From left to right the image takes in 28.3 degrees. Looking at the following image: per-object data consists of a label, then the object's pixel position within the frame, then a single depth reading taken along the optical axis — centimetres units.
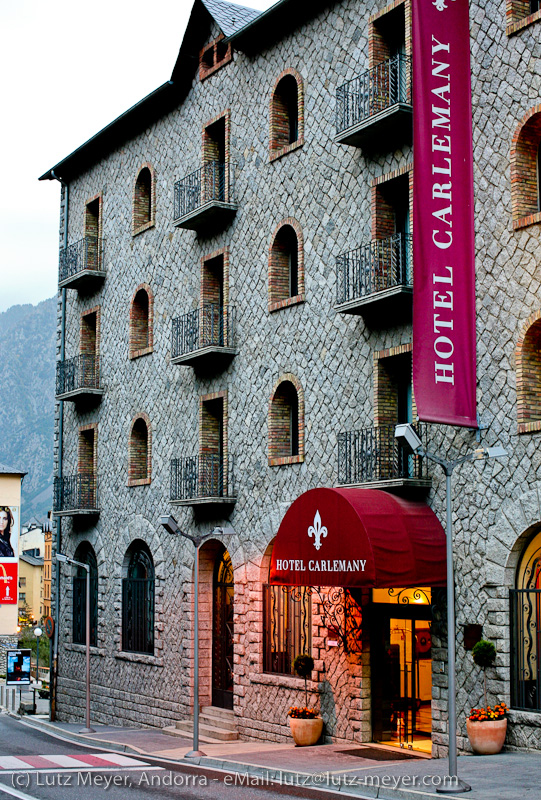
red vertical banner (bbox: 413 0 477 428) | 1983
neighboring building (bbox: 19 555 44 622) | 16375
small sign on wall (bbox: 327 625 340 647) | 2388
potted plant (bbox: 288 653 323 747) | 2359
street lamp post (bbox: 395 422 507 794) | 1591
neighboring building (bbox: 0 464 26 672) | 7062
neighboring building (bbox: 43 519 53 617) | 15812
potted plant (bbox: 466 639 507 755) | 1902
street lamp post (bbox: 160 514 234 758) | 2261
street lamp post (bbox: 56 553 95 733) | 3092
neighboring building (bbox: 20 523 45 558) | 18162
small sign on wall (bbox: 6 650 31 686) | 4822
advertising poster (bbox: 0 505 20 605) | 7031
